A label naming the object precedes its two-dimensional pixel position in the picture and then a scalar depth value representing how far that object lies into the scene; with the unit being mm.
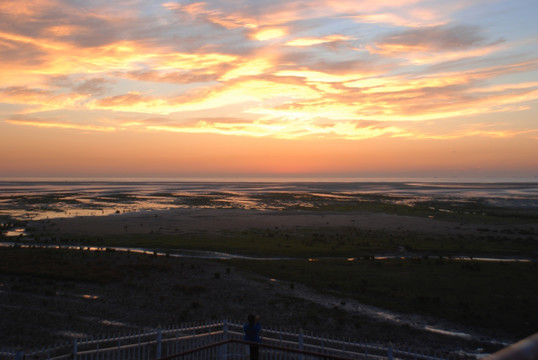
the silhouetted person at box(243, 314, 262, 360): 11109
